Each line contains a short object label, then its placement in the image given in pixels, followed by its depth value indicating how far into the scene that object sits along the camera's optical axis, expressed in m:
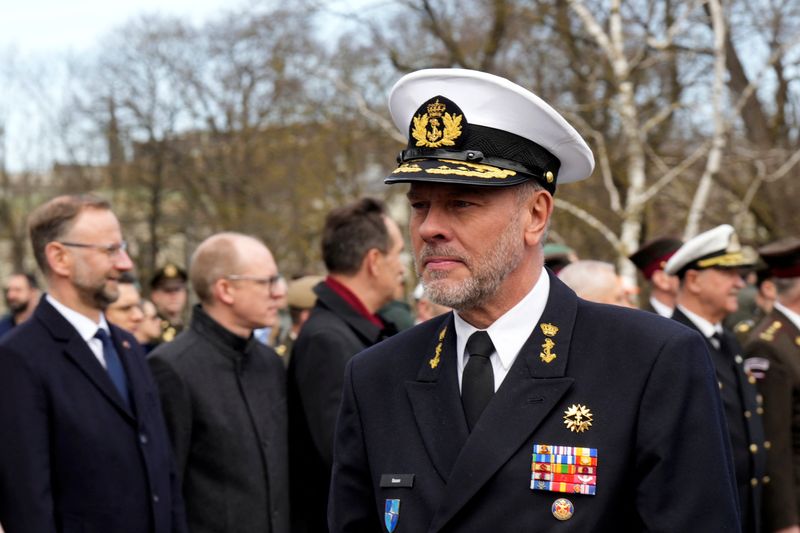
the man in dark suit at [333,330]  5.41
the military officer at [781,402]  6.29
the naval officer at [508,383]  2.65
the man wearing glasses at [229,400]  5.23
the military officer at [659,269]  7.47
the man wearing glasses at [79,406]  4.45
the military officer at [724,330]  5.91
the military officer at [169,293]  9.98
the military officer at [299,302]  10.23
